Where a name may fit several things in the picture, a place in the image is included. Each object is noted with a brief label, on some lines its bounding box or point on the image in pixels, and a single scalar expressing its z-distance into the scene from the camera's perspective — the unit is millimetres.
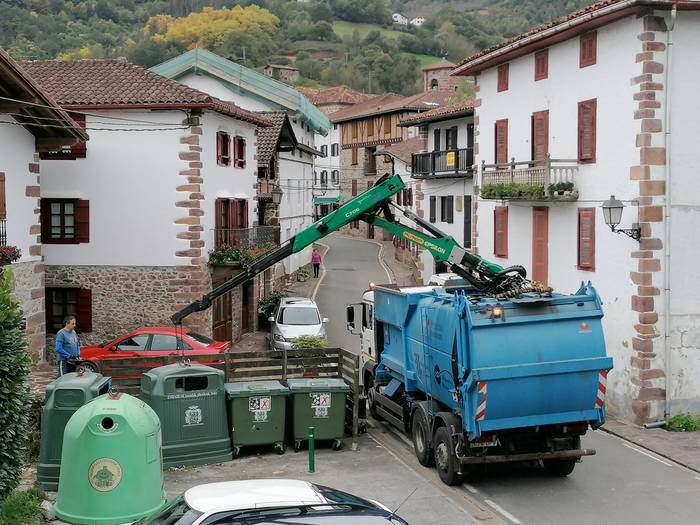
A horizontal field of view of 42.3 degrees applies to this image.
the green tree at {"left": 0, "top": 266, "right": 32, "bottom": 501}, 10375
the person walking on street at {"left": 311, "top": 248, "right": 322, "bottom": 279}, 46116
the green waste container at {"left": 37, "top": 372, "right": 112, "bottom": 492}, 13734
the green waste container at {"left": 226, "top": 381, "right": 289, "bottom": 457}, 15664
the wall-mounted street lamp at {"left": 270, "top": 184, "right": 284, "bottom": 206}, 32750
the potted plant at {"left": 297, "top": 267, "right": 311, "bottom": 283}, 44750
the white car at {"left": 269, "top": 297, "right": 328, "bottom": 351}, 26984
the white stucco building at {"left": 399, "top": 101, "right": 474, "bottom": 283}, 37281
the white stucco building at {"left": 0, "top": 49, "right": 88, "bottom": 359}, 20344
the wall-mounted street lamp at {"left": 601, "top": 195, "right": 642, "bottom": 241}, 19234
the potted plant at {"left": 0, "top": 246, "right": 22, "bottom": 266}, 19625
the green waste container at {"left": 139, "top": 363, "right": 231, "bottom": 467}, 15000
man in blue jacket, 18594
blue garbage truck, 13281
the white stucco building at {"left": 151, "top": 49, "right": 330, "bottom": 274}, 43094
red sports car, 21453
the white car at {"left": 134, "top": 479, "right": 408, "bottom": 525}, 7645
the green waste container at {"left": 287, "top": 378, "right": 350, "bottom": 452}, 16125
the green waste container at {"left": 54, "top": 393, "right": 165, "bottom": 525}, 11508
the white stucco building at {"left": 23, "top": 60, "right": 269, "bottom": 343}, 25562
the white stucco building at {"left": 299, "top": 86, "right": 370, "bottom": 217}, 71625
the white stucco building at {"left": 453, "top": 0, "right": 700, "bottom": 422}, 19250
